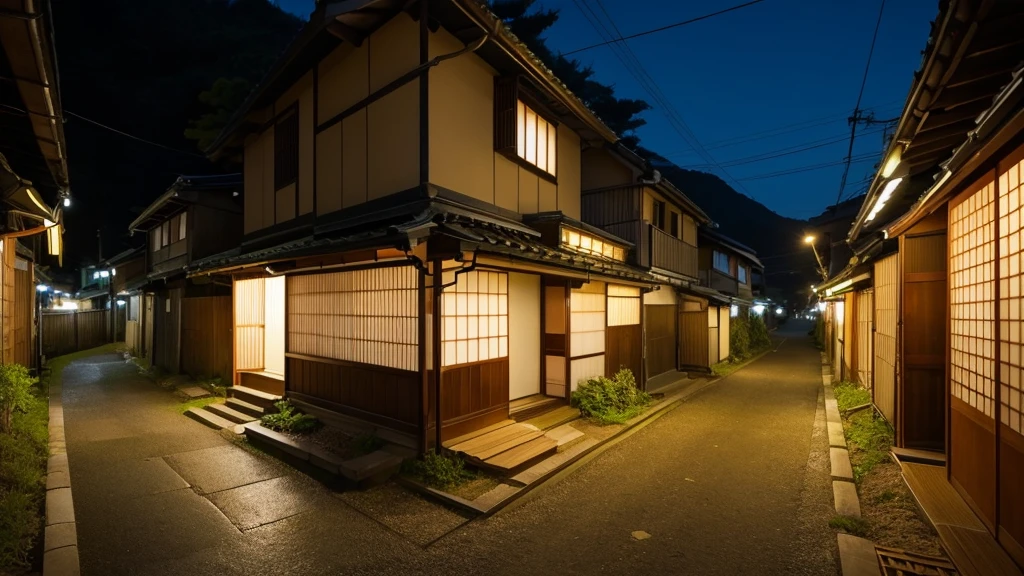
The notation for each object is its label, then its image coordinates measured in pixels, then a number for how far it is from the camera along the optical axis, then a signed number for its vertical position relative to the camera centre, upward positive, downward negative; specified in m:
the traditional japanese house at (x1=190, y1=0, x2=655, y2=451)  7.59 +1.07
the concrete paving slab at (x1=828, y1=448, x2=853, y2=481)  7.12 -3.06
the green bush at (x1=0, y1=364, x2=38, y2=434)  7.39 -1.83
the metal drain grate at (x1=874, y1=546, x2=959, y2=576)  4.41 -2.91
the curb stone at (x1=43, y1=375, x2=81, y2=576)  4.55 -2.94
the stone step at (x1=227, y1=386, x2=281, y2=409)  10.28 -2.68
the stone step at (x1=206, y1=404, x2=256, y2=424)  10.04 -3.02
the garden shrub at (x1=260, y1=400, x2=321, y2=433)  8.62 -2.71
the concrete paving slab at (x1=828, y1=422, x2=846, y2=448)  8.72 -3.08
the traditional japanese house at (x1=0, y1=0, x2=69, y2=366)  4.56 +2.50
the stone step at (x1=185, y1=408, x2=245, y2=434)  9.68 -3.10
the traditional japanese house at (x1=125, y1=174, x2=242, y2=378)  13.66 +0.17
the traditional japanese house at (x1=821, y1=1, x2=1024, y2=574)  3.97 +0.21
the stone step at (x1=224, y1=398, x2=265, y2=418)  10.14 -2.89
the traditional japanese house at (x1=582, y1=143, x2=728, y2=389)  15.30 +2.03
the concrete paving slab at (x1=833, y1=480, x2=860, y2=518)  5.89 -3.03
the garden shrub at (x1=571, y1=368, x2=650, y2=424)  10.37 -2.77
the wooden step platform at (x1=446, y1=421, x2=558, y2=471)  7.08 -2.77
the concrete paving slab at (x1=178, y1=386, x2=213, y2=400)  12.45 -3.04
